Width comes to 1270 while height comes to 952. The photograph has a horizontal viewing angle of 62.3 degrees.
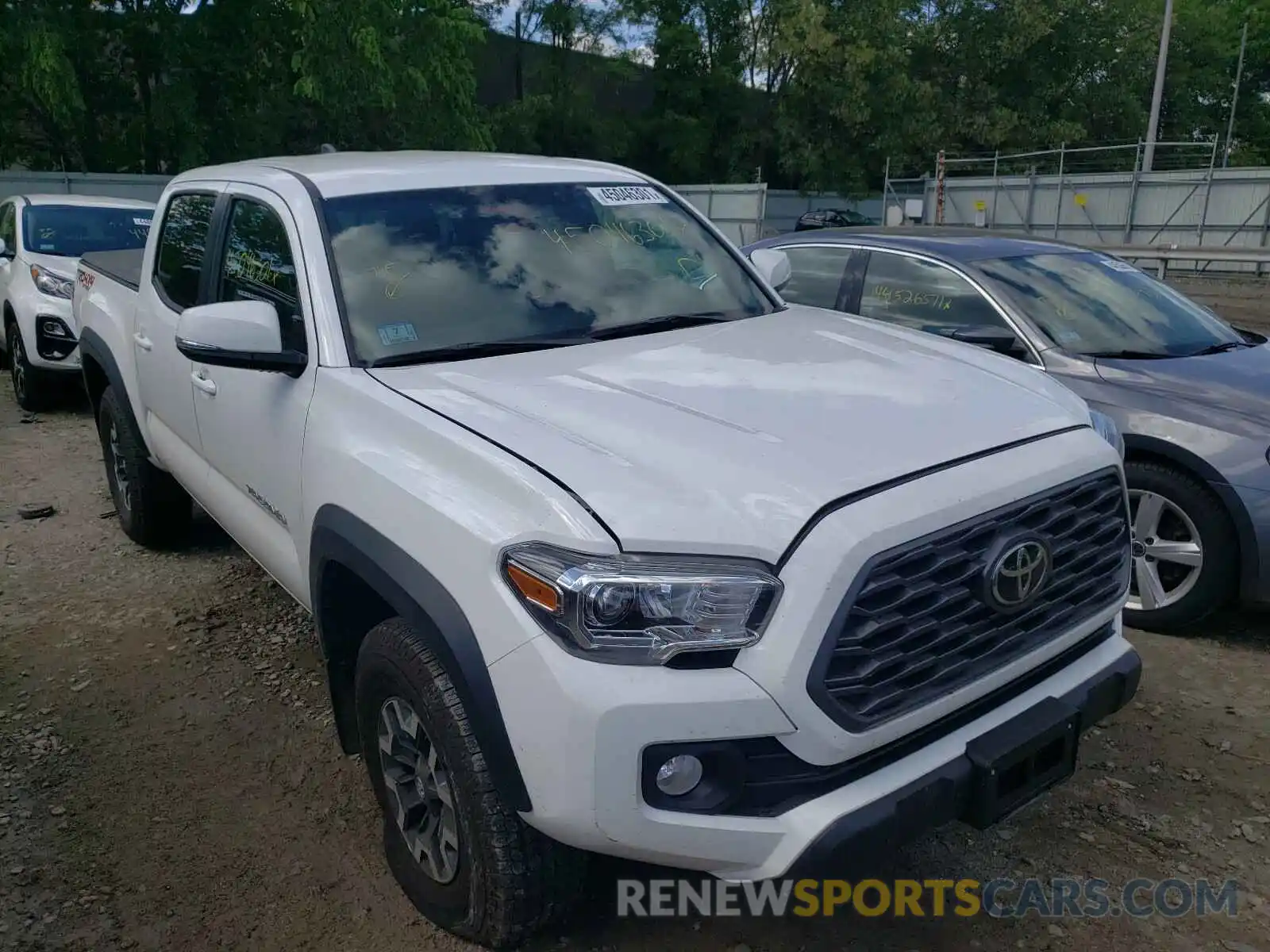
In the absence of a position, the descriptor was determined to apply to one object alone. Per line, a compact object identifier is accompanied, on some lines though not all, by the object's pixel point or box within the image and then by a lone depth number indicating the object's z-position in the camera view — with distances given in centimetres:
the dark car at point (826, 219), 3034
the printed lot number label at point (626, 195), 374
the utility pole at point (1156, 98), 2547
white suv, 800
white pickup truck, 203
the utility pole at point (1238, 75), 4178
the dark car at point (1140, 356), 405
